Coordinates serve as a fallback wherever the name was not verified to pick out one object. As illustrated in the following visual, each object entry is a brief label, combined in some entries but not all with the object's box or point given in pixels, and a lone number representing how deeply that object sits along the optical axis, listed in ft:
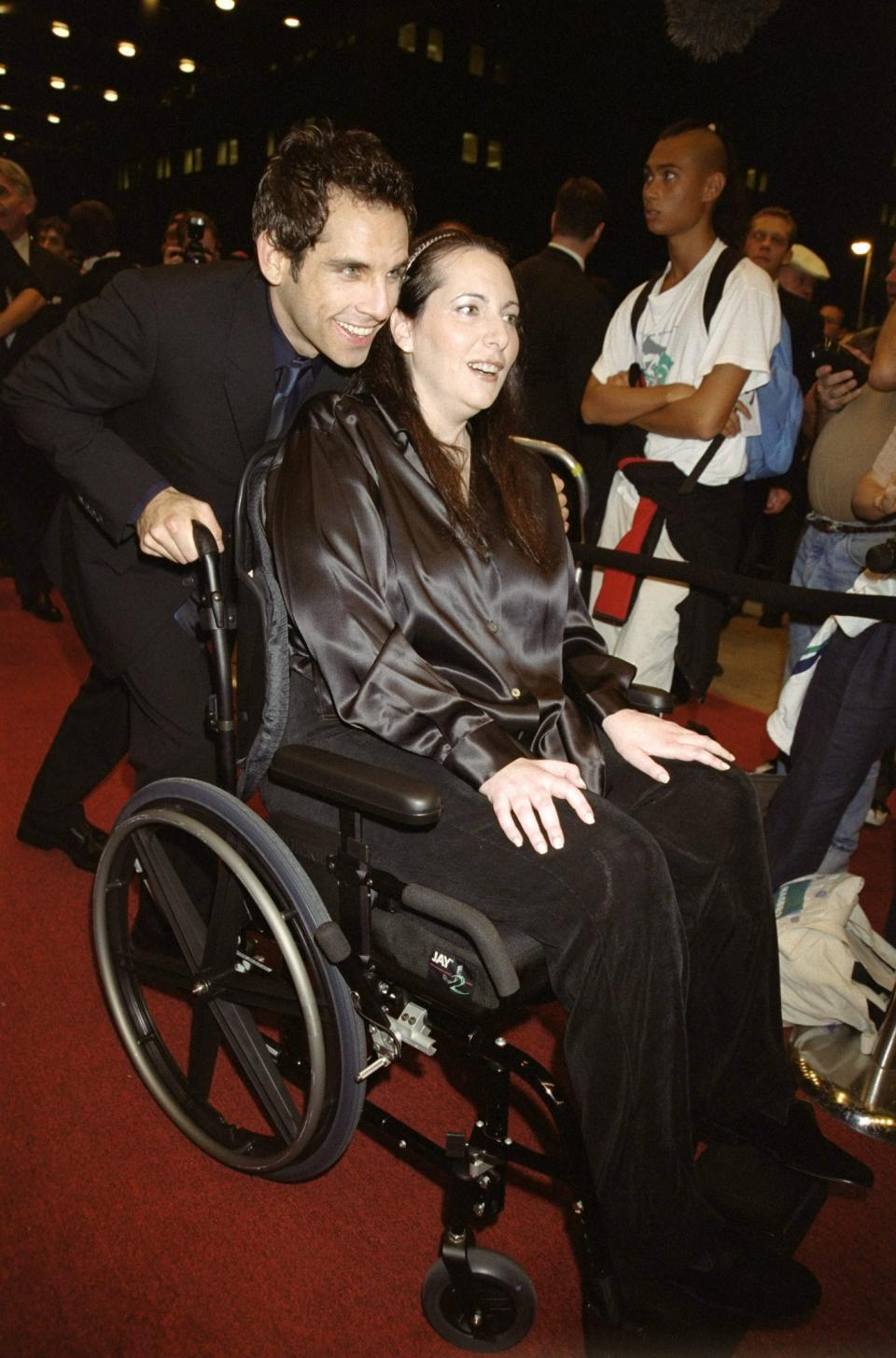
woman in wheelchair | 3.86
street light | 36.87
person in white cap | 13.24
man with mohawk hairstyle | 7.88
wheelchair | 3.90
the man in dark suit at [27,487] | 14.07
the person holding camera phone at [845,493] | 7.30
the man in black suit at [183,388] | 5.06
